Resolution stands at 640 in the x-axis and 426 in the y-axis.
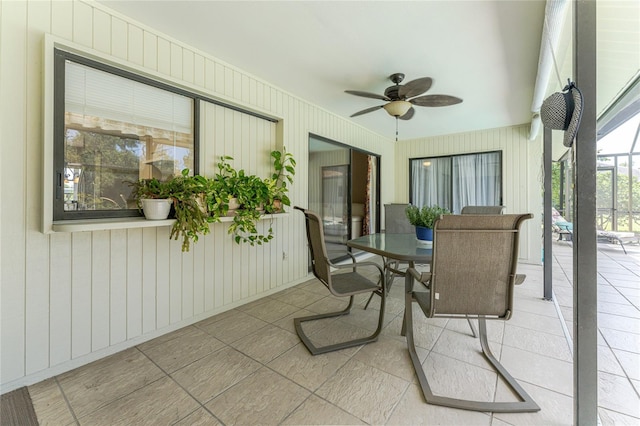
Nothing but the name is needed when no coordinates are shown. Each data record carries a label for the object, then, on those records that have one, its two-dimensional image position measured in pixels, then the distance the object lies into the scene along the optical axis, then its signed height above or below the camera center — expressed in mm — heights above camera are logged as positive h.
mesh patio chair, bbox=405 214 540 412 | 1478 -359
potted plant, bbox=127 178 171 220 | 2018 +110
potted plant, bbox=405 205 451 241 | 2330 -54
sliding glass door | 4027 +406
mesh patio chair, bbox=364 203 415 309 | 4844 -127
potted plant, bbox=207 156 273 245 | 2330 +155
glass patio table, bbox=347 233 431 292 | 1872 -290
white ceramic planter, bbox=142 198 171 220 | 2012 +26
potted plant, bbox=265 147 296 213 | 2830 +427
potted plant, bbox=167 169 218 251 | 2078 +46
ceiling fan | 2541 +1206
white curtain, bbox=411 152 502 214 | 5043 +687
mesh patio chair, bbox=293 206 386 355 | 2010 -605
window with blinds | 1795 +598
